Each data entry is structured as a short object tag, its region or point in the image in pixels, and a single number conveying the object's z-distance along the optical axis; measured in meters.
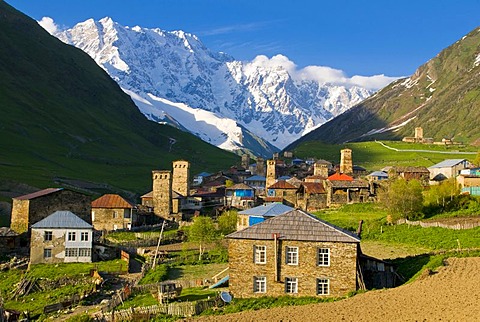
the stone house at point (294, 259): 40.28
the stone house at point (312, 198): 94.69
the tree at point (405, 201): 68.44
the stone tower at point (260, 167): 142.41
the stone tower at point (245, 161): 175.02
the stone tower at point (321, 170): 121.28
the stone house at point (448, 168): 103.19
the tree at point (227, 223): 73.44
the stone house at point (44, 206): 71.75
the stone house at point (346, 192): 94.06
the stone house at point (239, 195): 100.55
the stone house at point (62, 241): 60.41
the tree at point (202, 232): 66.50
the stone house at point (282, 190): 101.36
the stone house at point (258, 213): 67.19
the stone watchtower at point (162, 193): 89.00
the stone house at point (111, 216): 82.00
